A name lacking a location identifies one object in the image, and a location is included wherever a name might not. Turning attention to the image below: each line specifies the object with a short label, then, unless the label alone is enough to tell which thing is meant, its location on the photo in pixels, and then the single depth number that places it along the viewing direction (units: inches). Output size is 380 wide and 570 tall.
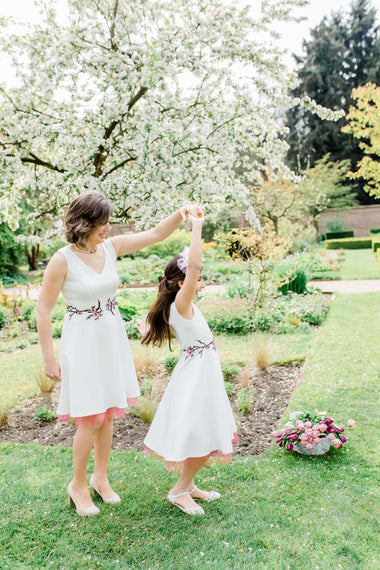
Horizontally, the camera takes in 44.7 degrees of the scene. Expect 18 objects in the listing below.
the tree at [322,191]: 990.2
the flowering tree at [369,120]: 584.7
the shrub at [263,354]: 217.5
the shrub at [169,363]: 220.4
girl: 100.5
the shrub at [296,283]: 374.9
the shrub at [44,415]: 171.5
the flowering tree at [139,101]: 178.5
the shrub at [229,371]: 205.0
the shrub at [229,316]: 299.9
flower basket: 129.4
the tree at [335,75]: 1273.4
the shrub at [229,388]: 183.0
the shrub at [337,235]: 1008.2
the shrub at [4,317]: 365.1
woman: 99.5
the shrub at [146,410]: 163.8
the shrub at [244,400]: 168.9
